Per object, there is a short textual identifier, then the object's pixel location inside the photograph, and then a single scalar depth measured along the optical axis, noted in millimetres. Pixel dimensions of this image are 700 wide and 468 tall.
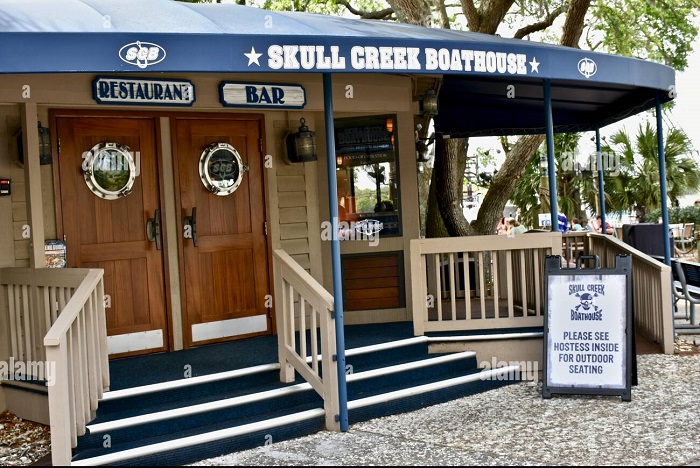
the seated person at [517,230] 15008
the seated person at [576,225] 20622
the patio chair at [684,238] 20203
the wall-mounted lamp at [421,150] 10570
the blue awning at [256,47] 4934
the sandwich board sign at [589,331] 6688
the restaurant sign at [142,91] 6836
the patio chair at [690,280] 9109
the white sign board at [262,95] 7465
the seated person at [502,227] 20247
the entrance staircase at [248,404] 5383
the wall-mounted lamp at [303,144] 8000
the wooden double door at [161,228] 7129
